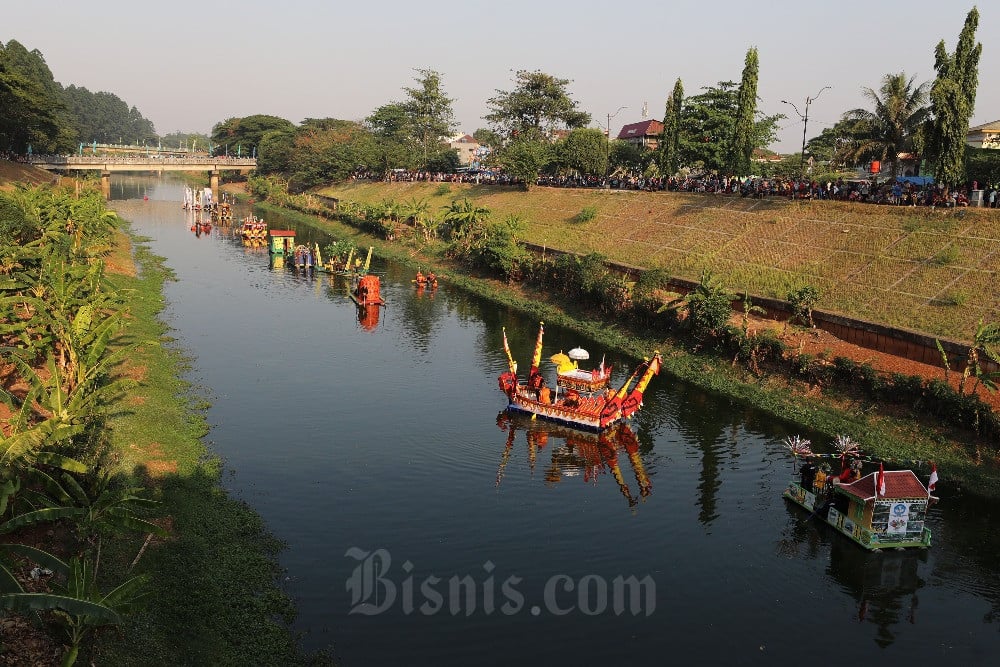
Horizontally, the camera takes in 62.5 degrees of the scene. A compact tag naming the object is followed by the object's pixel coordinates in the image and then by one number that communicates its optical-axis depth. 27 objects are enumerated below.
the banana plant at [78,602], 13.37
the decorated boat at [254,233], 90.88
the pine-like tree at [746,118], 61.91
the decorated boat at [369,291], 56.00
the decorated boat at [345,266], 69.25
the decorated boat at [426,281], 65.19
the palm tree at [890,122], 59.84
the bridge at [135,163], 124.44
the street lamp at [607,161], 93.12
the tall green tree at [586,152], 92.31
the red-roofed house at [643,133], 137.26
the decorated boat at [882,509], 24.48
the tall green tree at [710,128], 75.81
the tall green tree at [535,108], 106.81
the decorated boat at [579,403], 33.25
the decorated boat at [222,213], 114.25
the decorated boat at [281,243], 78.56
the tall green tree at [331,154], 128.62
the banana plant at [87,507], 16.78
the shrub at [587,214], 73.44
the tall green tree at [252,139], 196.38
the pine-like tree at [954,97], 46.00
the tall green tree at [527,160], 90.31
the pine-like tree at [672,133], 74.31
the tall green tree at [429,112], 131.88
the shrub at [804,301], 41.91
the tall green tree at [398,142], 123.12
